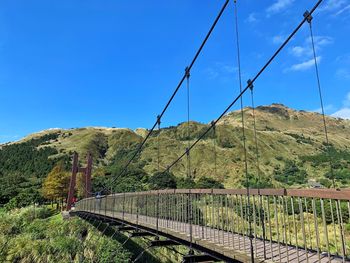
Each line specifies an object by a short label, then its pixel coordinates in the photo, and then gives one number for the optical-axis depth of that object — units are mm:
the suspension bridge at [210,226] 3969
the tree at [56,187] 37969
